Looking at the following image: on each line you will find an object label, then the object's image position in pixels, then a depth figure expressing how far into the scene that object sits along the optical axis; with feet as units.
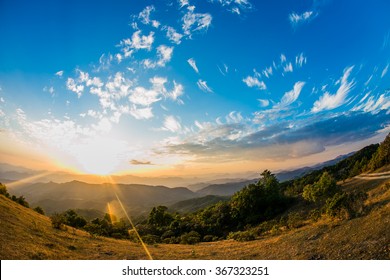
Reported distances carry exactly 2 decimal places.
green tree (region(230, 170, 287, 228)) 154.07
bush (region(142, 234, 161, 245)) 100.30
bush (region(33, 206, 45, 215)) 117.01
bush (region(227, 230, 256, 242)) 78.95
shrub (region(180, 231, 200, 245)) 105.50
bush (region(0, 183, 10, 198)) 93.18
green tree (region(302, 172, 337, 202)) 112.98
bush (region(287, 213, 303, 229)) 78.74
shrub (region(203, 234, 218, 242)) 116.96
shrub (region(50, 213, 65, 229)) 72.17
